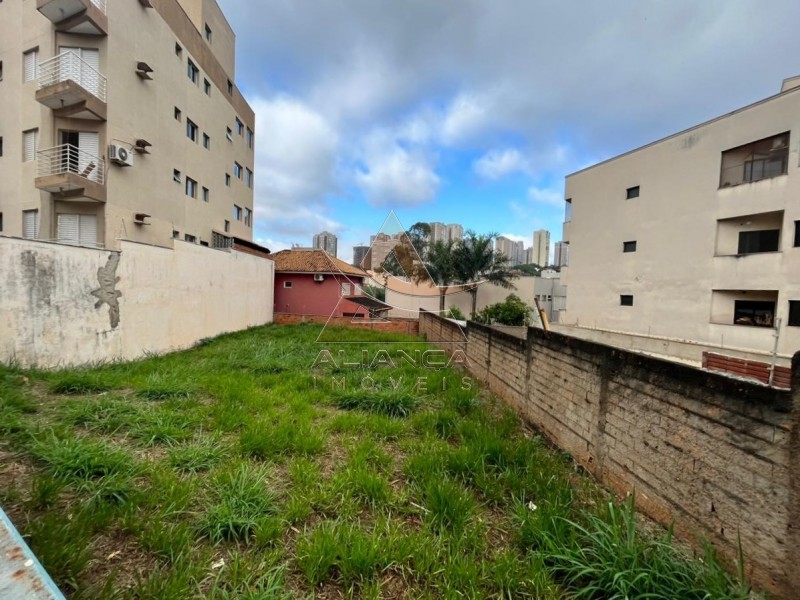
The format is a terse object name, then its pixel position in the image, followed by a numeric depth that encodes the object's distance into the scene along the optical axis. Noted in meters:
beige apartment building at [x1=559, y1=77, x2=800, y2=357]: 11.27
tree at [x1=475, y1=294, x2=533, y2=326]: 16.00
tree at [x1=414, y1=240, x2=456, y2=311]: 20.38
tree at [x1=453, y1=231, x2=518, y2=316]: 20.44
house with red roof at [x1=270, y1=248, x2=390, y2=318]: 17.02
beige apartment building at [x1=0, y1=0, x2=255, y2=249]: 9.95
